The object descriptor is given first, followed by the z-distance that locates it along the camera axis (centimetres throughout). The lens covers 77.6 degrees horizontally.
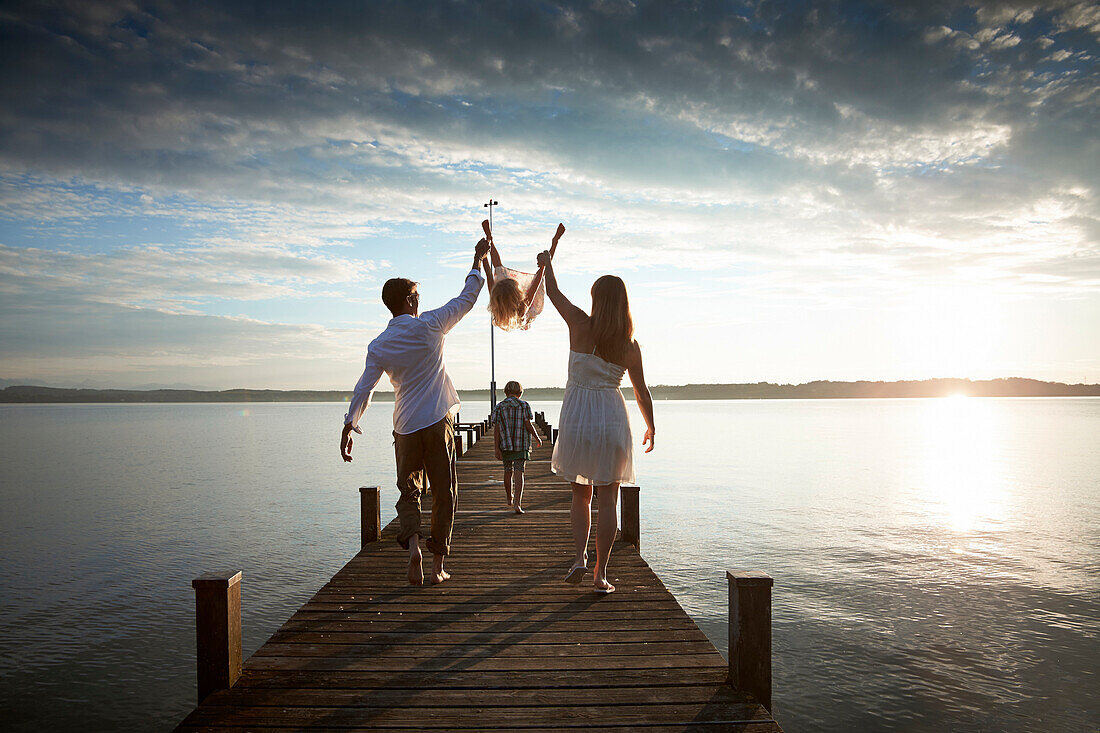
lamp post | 3441
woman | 468
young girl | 500
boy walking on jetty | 888
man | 476
